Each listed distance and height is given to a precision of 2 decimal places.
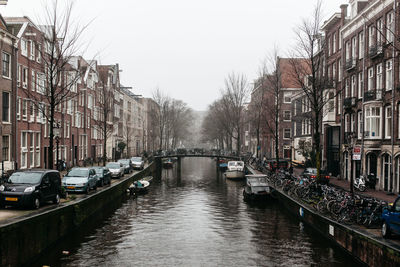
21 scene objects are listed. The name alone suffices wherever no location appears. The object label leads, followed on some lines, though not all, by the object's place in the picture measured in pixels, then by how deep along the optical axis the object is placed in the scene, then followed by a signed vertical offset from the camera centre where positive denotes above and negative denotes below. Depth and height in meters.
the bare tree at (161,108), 81.96 +5.56
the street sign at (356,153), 20.20 -0.83
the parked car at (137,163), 52.97 -3.62
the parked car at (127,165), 46.90 -3.45
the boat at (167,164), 78.12 -5.51
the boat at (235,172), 53.77 -4.75
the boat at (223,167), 68.89 -5.36
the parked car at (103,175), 32.49 -3.30
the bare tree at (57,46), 24.36 +5.41
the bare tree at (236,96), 64.69 +6.22
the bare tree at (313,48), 27.45 +6.08
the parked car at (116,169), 40.56 -3.41
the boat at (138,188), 37.78 -4.88
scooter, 29.62 -3.45
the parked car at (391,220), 14.76 -3.07
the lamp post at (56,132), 27.61 +0.12
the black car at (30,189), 18.66 -2.58
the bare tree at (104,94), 44.06 +4.75
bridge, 70.44 -3.73
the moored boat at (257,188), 33.53 -4.33
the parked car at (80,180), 26.77 -3.05
